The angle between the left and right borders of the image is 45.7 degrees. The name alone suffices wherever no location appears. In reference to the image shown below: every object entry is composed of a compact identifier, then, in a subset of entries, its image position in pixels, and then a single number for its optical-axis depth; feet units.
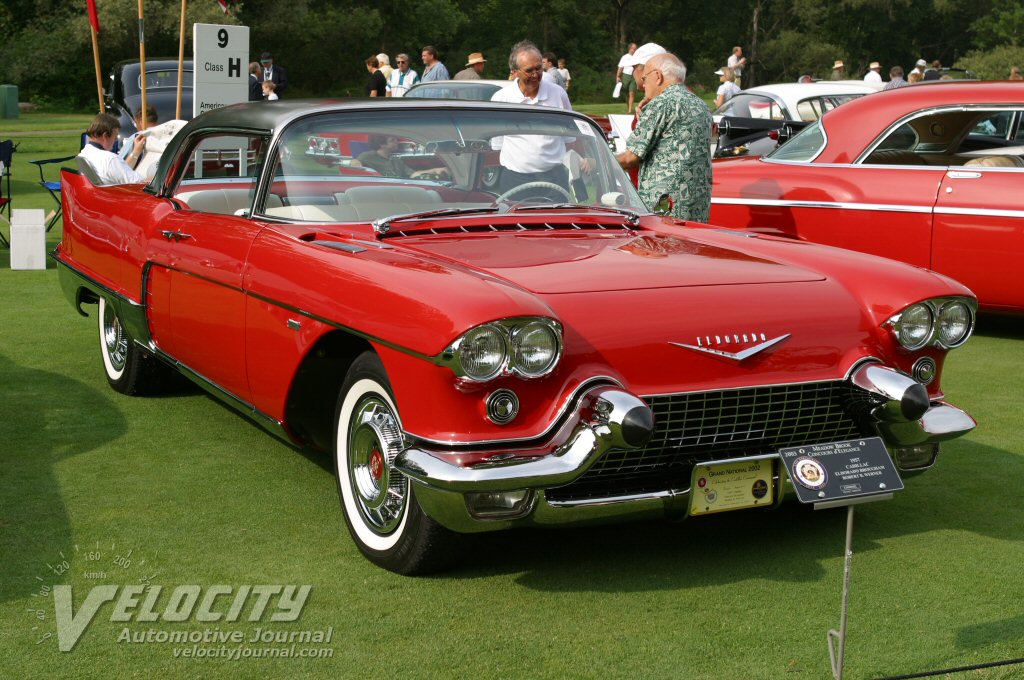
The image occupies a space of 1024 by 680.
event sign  36.65
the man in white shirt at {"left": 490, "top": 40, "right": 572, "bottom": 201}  15.89
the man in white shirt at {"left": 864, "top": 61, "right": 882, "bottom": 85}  73.94
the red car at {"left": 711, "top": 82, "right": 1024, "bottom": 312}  24.34
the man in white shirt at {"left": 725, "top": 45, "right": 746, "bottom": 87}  81.34
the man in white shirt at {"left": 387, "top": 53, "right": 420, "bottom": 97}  66.64
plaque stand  9.59
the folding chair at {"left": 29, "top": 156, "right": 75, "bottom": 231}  38.73
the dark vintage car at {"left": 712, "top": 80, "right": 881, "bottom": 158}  44.11
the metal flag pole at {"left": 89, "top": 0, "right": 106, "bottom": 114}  38.14
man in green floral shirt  21.75
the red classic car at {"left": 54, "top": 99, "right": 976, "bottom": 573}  11.27
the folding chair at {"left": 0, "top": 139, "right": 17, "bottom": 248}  38.83
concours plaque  10.49
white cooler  33.14
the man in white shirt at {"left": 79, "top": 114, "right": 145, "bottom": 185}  30.91
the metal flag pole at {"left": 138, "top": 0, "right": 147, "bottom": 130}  36.97
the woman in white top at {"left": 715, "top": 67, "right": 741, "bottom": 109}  67.70
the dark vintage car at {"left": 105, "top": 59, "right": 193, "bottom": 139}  55.52
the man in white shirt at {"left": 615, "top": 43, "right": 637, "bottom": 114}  89.09
